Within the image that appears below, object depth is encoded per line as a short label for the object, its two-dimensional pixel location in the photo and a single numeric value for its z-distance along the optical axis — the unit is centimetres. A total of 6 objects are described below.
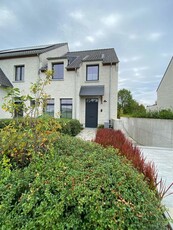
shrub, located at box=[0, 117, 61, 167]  260
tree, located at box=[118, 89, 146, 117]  3085
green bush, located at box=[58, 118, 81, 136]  812
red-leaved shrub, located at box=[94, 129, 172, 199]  228
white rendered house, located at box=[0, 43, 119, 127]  1278
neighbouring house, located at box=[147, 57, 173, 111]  1391
